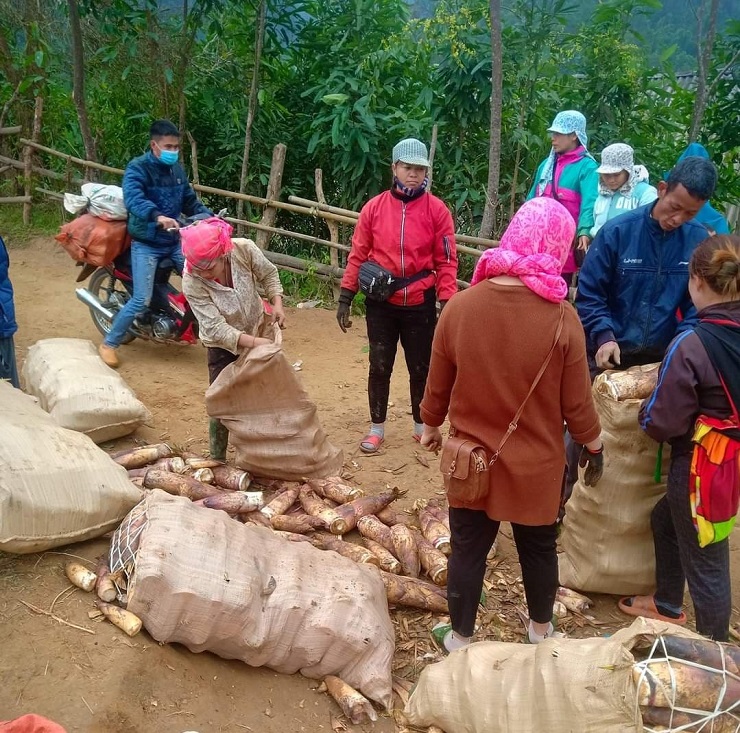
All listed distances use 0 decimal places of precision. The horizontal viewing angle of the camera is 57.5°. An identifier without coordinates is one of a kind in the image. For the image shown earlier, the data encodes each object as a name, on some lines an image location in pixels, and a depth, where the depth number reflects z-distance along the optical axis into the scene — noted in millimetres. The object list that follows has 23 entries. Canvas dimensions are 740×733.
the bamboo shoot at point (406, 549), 3223
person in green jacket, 4434
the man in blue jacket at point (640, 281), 2844
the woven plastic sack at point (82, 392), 3941
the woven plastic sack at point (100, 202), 5488
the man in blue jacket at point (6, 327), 3754
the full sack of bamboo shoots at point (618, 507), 2812
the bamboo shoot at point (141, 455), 3744
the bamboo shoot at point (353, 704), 2436
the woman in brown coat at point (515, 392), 2072
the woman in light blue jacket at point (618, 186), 4074
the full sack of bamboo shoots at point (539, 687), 1745
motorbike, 5645
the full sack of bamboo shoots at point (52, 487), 2484
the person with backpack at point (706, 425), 2213
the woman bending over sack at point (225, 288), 3311
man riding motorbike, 5238
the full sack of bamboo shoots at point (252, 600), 2324
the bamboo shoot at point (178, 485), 3510
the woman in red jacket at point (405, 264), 3844
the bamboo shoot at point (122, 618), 2355
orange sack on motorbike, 5488
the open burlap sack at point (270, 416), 3503
